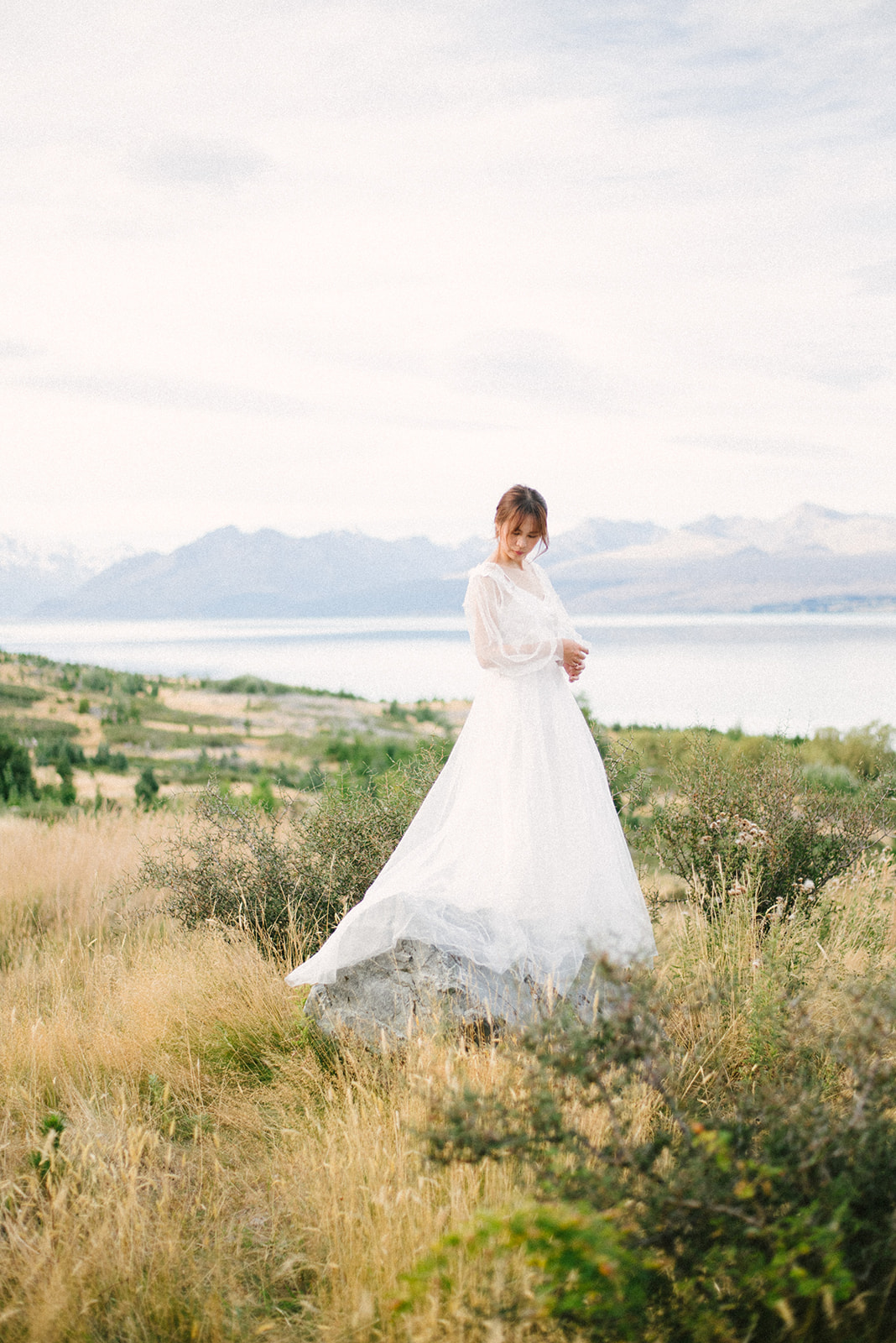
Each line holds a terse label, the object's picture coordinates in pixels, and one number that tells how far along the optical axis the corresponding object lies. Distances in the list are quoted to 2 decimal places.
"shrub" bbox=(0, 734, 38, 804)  15.14
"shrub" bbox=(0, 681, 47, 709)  23.75
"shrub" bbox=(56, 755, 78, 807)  14.38
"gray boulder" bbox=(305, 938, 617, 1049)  3.84
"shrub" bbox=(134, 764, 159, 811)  14.12
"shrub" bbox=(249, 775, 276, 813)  9.28
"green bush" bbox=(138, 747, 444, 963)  5.96
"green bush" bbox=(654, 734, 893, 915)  6.21
